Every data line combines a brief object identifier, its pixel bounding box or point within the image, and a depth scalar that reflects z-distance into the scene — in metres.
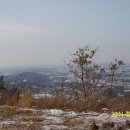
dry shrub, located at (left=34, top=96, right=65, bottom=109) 9.97
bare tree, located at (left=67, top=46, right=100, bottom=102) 12.69
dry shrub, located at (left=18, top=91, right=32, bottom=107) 10.14
